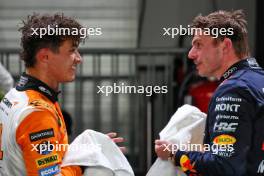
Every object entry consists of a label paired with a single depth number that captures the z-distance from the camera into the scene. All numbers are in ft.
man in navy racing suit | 20.24
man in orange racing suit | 20.01
